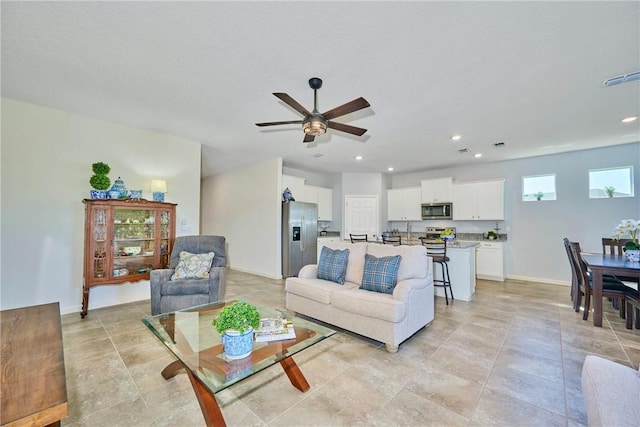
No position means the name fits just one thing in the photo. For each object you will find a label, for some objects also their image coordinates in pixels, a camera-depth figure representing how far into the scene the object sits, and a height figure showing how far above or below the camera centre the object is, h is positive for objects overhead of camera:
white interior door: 7.34 +0.08
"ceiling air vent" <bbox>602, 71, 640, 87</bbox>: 2.57 +1.43
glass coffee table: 1.45 -0.88
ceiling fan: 2.31 +1.00
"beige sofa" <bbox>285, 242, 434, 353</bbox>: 2.57 -0.88
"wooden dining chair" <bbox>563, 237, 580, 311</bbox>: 3.73 -0.84
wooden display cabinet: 3.46 -0.32
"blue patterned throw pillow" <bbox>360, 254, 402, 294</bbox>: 2.90 -0.64
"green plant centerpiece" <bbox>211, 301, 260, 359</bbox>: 1.63 -0.71
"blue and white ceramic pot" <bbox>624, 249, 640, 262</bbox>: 3.28 -0.44
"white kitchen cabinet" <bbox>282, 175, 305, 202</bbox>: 6.24 +0.81
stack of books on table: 1.88 -0.84
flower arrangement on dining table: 3.39 -0.13
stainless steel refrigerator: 5.88 -0.42
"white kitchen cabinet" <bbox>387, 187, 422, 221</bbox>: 7.08 +0.42
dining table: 2.91 -0.58
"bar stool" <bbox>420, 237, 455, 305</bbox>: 4.05 -0.59
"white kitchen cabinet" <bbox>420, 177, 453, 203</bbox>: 6.51 +0.75
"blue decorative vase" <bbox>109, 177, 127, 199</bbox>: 3.72 +0.42
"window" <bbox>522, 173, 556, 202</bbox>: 5.58 +0.71
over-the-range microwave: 6.47 +0.23
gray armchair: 3.14 -0.90
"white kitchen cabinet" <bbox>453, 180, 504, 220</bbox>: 5.86 +0.44
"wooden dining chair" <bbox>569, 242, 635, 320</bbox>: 3.14 -0.84
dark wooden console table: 1.01 -0.74
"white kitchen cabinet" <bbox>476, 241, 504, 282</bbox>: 5.70 -0.92
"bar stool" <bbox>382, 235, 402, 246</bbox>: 4.54 -0.40
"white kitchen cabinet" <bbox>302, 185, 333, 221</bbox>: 7.00 +0.55
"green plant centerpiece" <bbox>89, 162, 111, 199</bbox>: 3.58 +0.51
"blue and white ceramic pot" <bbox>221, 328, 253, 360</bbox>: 1.62 -0.79
